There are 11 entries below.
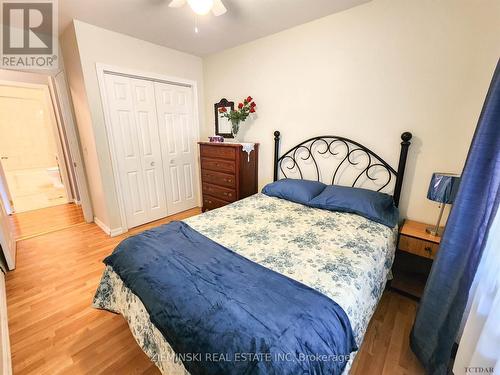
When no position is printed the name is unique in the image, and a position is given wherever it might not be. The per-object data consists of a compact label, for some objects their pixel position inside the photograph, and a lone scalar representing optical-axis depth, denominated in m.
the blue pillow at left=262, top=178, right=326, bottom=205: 2.20
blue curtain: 0.99
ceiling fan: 1.49
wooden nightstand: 1.67
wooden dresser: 2.82
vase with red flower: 2.84
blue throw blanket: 0.76
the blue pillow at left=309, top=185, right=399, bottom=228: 1.78
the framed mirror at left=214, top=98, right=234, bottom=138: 3.21
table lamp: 1.51
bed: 0.95
